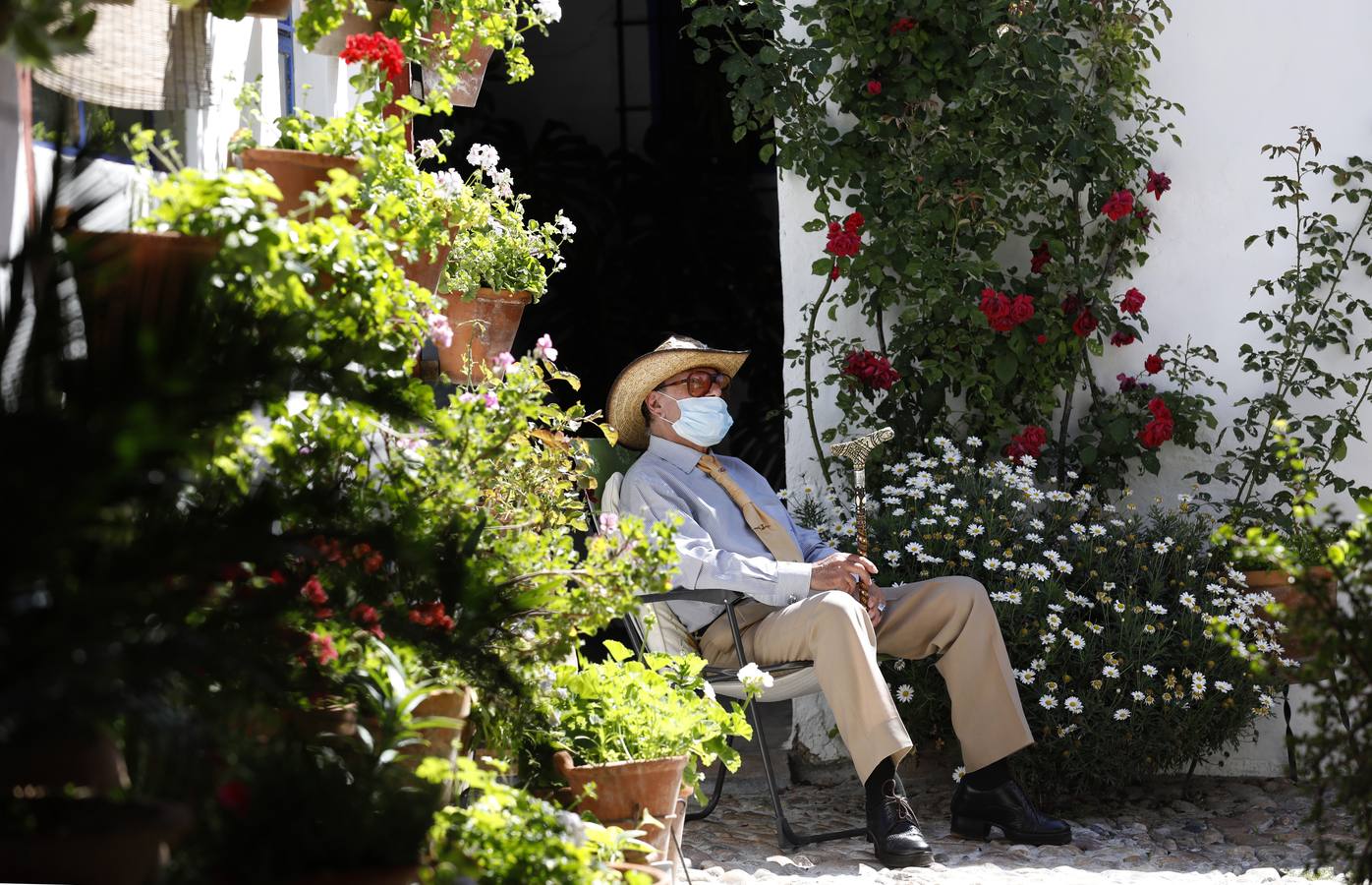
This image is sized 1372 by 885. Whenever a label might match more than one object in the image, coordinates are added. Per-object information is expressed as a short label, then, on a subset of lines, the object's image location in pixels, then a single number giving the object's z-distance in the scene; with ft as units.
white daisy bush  27.40
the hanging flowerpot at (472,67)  20.22
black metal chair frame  25.26
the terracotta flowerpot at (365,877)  9.78
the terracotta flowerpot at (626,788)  17.17
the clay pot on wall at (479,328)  22.47
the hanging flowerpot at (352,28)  18.99
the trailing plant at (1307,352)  30.91
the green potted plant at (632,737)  17.28
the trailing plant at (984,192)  31.58
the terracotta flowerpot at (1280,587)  28.35
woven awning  14.37
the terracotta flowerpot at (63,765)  7.95
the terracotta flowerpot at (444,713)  14.35
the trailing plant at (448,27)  18.88
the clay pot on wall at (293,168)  16.34
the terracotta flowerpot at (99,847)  8.62
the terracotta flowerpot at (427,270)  18.66
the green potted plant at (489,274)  22.53
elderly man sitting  24.34
